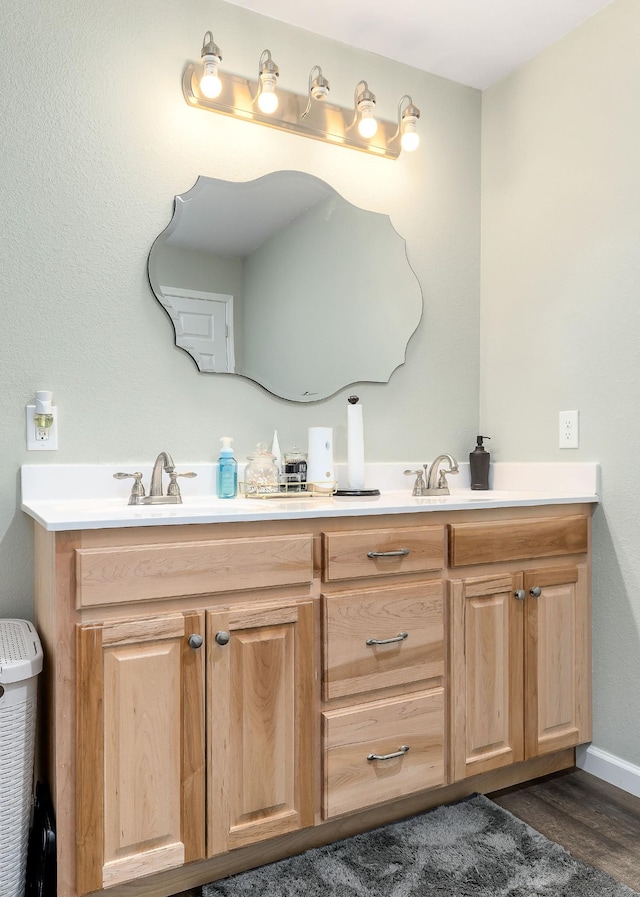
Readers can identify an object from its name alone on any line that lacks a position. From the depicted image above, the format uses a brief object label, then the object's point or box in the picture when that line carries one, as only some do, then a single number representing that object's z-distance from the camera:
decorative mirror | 1.90
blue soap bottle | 1.88
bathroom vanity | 1.27
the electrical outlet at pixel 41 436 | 1.68
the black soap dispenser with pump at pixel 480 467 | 2.30
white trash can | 1.28
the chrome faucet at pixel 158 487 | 1.72
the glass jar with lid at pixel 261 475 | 1.91
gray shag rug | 1.41
